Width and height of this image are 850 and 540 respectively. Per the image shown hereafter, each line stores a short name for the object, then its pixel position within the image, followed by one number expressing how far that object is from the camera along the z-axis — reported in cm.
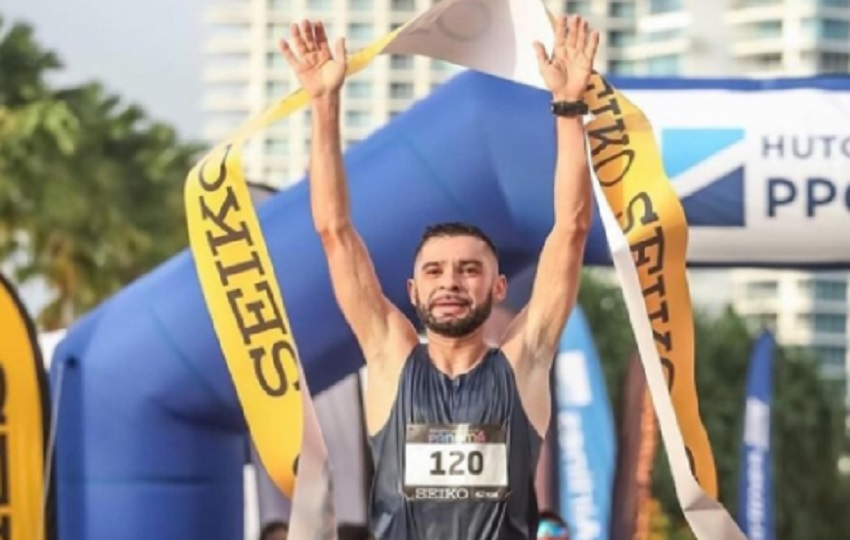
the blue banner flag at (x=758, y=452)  2132
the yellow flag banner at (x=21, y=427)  1289
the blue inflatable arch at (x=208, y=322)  1223
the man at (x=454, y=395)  630
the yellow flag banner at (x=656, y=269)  690
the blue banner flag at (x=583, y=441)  1834
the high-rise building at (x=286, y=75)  18031
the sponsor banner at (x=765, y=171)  1307
